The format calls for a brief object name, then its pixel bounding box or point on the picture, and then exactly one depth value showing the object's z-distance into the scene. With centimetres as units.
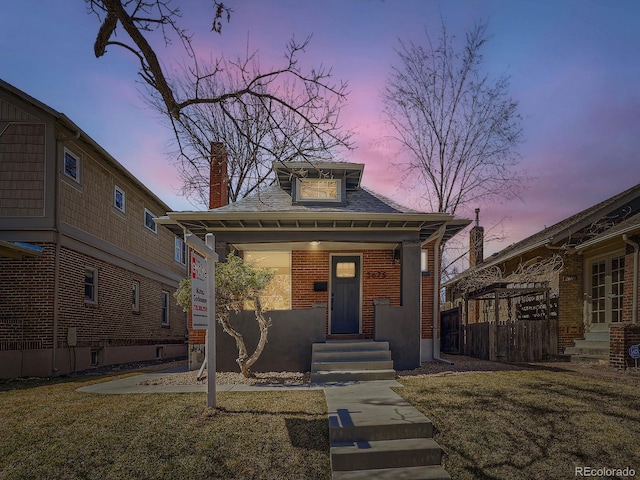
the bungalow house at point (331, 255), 1089
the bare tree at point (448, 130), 1941
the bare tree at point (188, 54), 493
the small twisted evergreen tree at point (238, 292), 931
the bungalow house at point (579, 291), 1182
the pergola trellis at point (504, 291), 1322
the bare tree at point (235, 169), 1983
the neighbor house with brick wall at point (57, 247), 1190
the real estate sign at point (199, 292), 636
